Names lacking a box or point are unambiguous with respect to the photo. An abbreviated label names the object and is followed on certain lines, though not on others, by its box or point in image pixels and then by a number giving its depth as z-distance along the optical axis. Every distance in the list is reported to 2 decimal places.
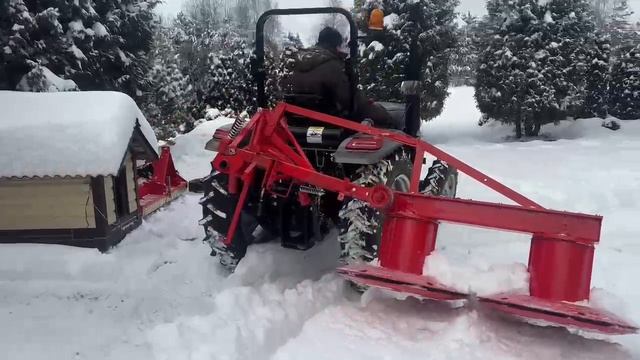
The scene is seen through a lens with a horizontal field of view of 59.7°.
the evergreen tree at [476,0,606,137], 19.75
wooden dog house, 5.25
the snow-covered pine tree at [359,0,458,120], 18.77
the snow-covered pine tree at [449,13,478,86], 20.95
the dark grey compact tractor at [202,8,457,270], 3.92
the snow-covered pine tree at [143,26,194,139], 16.93
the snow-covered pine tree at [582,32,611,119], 23.19
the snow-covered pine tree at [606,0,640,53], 26.02
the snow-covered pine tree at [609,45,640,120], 23.50
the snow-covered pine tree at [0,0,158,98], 10.98
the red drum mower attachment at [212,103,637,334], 3.14
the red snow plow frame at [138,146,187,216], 7.86
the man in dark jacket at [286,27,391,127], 4.36
